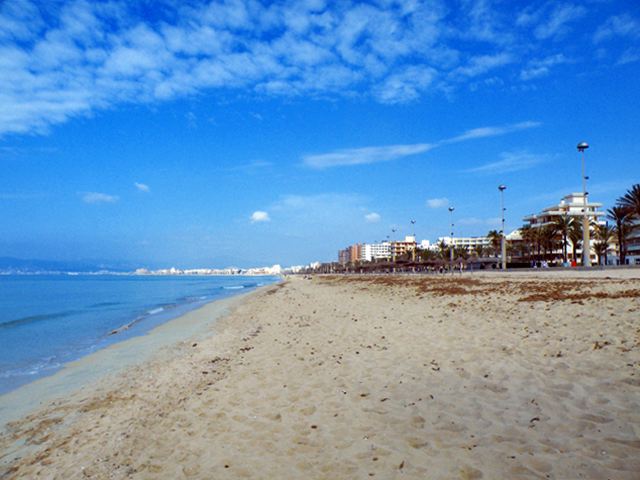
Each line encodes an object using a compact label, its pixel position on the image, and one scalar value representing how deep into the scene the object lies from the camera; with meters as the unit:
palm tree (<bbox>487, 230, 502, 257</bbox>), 102.88
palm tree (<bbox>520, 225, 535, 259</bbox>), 82.44
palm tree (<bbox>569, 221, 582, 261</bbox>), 70.07
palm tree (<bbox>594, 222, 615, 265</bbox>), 71.19
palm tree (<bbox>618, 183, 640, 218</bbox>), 50.12
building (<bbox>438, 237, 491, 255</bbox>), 174.12
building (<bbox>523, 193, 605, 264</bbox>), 87.56
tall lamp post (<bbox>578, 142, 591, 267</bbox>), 42.56
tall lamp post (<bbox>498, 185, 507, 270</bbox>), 60.50
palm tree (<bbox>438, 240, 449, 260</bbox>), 130.38
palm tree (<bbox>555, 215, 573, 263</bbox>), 67.44
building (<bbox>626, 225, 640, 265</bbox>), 70.97
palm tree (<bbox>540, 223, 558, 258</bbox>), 72.56
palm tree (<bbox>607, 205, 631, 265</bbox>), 55.93
